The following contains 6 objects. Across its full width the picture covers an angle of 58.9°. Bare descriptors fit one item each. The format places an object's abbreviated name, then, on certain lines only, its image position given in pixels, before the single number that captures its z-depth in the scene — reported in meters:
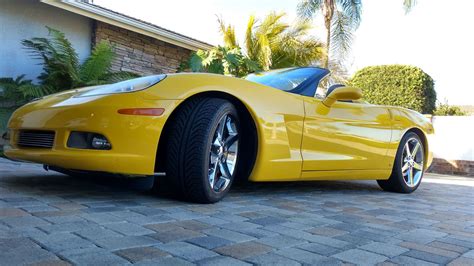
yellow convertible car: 2.63
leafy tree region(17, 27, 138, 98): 6.57
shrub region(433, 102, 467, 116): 14.25
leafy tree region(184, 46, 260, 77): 8.27
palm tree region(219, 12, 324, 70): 11.83
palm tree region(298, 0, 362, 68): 14.34
